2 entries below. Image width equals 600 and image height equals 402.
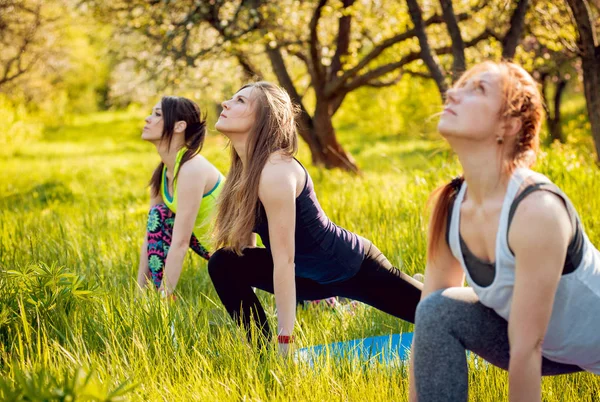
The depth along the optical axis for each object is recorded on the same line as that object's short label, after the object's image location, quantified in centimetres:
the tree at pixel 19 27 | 1105
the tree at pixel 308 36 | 829
